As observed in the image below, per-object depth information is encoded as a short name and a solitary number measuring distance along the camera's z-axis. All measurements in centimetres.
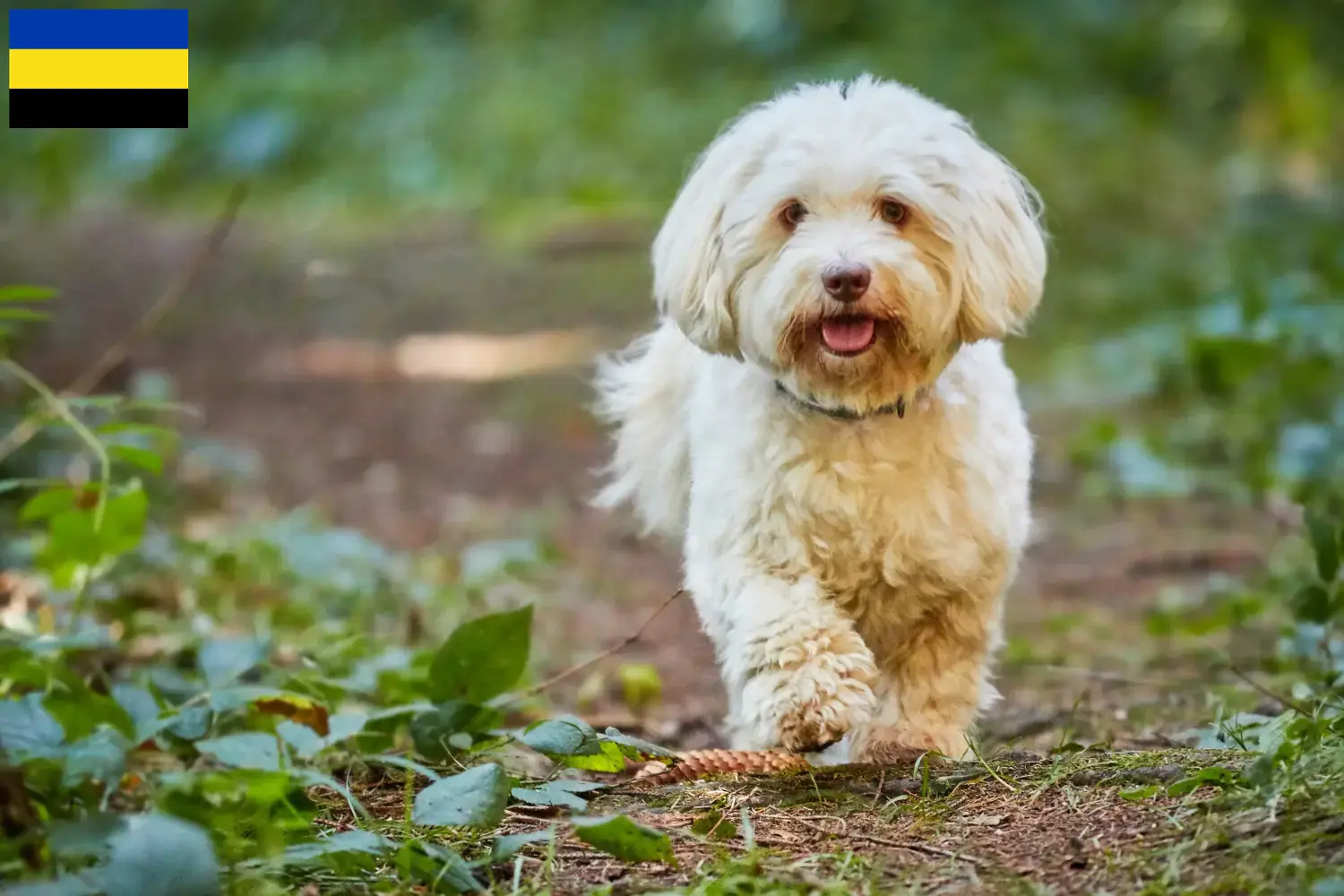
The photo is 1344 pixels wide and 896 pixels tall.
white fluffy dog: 641
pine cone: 616
